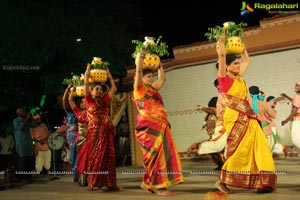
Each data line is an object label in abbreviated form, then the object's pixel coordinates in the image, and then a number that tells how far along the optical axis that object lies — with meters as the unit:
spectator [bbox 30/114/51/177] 12.02
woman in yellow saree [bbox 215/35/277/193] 5.60
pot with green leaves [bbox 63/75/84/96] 8.46
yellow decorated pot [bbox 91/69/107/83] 7.41
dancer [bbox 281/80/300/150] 6.65
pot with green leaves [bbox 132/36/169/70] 6.45
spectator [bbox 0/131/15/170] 12.58
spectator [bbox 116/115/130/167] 12.74
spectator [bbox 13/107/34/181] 10.23
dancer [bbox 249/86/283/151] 10.38
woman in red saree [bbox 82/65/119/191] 7.27
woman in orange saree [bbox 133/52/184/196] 6.15
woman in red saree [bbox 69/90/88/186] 8.30
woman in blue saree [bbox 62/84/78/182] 9.24
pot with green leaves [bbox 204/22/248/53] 5.89
